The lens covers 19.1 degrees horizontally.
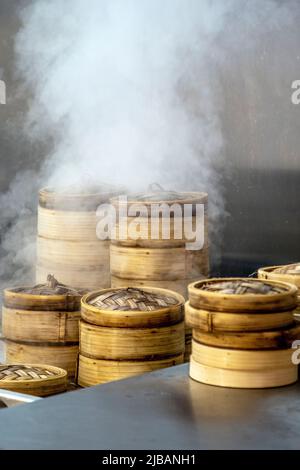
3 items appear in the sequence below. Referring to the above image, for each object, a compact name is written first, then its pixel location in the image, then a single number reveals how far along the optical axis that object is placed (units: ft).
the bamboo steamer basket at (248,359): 10.81
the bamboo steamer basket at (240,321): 10.88
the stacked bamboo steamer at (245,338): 10.82
